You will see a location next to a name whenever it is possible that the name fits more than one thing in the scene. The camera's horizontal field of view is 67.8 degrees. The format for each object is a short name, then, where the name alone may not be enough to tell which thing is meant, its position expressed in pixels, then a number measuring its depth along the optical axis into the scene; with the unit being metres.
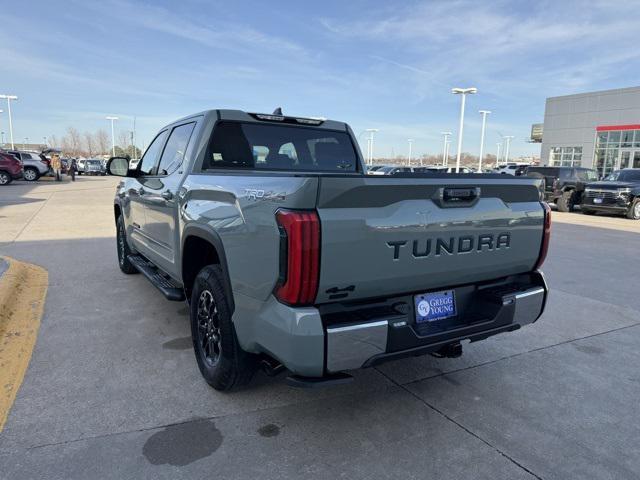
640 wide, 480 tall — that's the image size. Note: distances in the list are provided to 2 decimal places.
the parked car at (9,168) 23.98
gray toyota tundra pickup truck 2.40
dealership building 35.50
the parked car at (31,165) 28.53
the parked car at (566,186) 17.89
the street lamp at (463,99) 31.75
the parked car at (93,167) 43.97
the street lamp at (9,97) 42.91
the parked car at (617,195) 15.71
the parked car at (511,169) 26.79
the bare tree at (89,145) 113.19
